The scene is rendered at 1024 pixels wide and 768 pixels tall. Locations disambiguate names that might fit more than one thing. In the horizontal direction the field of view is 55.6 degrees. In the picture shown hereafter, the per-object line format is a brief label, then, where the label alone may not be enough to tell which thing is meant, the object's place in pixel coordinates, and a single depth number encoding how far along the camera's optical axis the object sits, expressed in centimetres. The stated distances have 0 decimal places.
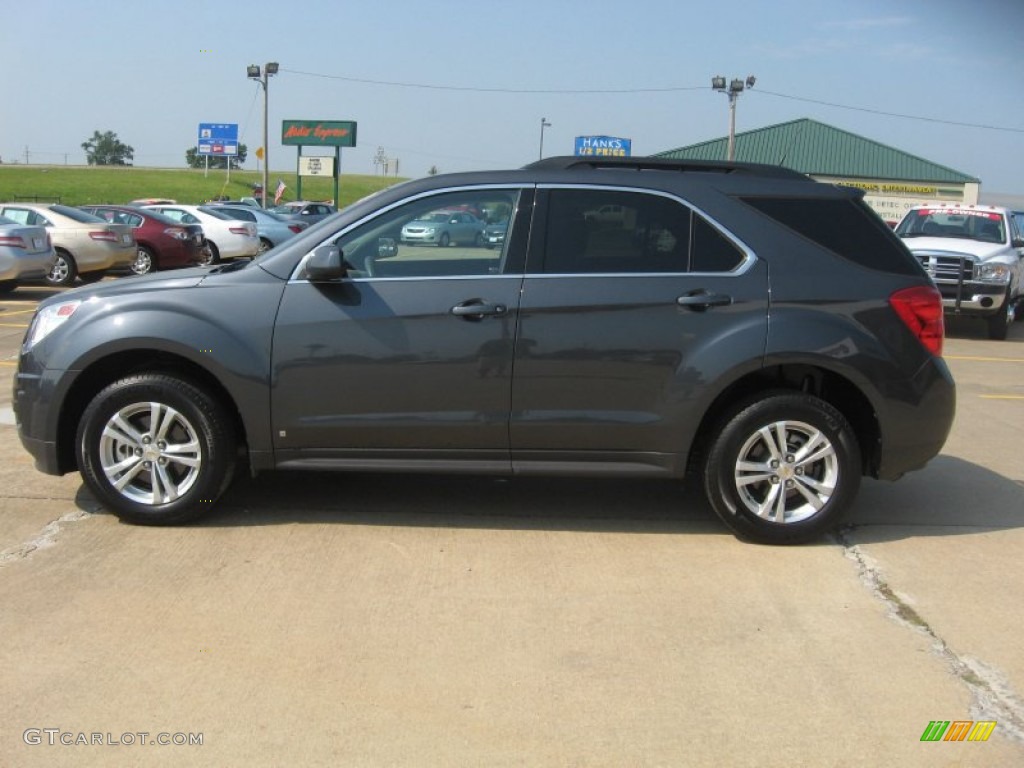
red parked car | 1956
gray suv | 470
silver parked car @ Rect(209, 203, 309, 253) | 2638
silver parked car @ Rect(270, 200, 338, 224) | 3816
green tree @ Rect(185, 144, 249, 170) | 13788
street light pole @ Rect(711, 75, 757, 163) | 3909
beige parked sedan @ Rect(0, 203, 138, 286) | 1744
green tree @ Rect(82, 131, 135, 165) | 14050
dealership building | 4372
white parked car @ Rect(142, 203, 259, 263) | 2269
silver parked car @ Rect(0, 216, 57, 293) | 1504
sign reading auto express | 6131
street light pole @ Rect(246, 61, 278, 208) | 4366
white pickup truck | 1341
